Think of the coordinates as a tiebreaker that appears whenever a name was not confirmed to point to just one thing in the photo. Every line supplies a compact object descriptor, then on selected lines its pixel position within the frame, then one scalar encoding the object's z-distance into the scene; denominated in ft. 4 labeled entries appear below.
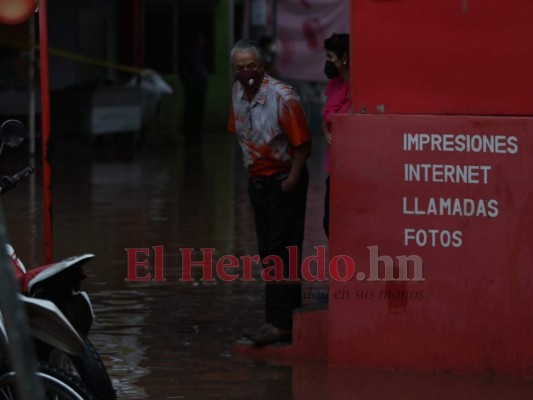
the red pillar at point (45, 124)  45.64
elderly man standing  49.83
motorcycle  36.59
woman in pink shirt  50.50
